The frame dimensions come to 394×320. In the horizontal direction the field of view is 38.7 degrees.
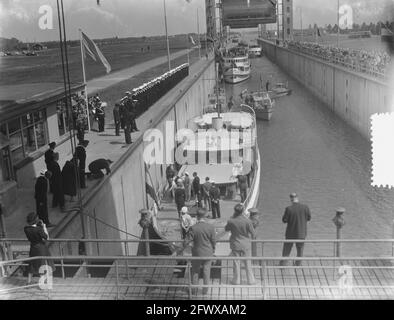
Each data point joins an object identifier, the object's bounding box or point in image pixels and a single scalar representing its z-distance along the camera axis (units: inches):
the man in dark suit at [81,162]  545.3
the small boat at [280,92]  2384.8
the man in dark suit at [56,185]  488.4
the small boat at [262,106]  1796.3
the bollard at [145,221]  506.6
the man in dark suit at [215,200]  655.8
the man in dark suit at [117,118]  851.1
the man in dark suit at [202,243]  348.8
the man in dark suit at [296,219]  406.6
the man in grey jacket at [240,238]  356.2
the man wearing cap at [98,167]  577.0
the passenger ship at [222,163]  705.6
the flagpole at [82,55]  856.1
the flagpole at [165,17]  1889.6
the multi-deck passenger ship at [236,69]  3107.8
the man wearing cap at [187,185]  751.7
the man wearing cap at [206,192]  679.1
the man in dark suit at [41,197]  440.1
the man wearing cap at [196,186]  722.9
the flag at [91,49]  766.6
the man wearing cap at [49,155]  527.6
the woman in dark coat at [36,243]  359.3
